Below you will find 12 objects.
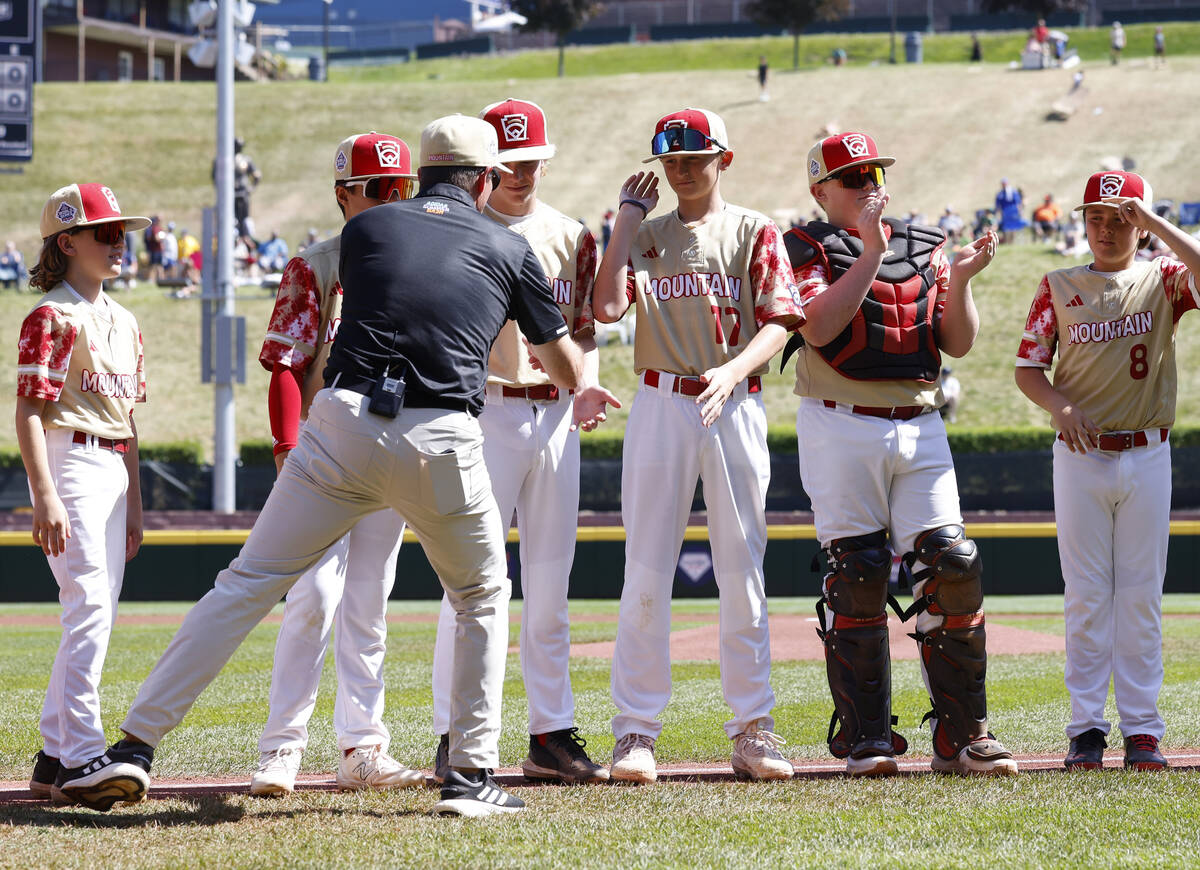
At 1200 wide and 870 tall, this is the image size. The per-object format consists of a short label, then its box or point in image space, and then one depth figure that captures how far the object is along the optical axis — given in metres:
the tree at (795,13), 139.75
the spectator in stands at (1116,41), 123.31
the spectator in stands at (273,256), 83.00
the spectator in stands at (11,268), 82.06
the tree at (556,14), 148.62
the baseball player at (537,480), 11.16
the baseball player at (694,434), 11.21
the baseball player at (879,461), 11.13
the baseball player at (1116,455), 11.59
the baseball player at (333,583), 10.38
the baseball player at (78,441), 10.13
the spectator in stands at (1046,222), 82.19
